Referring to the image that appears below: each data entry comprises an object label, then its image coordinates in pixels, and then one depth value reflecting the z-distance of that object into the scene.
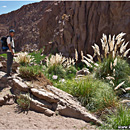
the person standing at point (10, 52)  5.21
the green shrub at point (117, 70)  4.88
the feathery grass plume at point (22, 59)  8.09
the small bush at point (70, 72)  6.99
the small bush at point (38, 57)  10.87
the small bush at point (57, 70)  6.82
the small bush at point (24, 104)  3.77
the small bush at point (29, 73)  4.99
